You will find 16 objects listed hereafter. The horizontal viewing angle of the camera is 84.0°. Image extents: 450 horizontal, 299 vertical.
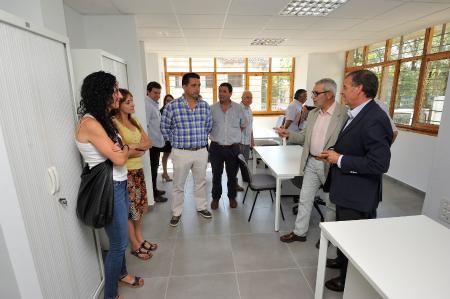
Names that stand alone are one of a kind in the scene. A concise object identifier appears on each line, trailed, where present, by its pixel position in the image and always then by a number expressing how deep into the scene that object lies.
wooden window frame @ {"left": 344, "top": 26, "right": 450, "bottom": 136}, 4.00
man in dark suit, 1.60
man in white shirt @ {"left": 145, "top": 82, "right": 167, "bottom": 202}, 3.77
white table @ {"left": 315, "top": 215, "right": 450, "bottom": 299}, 1.03
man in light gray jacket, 2.19
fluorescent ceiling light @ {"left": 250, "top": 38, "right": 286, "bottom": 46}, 5.27
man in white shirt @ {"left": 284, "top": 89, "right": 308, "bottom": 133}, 4.37
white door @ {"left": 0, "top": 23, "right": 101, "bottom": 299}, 1.15
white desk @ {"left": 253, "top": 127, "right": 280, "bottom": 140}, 5.56
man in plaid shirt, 2.79
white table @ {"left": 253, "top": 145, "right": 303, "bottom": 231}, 2.73
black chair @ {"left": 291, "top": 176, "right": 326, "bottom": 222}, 3.05
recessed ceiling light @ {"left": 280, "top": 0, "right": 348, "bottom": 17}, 3.16
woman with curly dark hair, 1.52
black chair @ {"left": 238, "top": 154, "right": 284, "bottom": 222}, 3.00
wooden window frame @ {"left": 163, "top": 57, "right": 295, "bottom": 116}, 8.34
